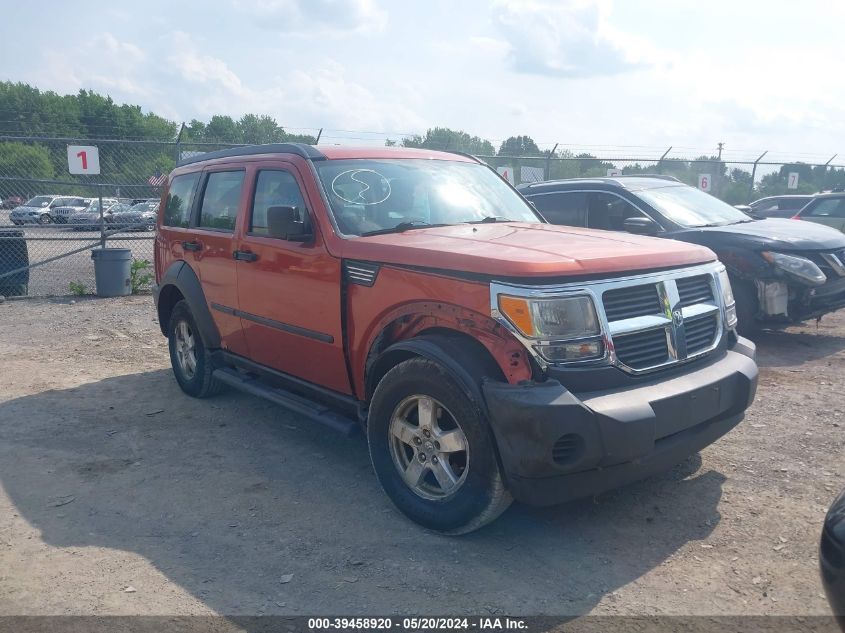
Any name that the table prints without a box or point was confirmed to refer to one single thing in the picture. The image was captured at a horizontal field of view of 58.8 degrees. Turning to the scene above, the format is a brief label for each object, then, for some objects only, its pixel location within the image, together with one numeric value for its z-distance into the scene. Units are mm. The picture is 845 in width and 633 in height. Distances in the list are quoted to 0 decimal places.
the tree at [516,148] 17703
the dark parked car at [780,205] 17469
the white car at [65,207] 15061
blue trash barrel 11625
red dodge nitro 3383
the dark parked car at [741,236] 7336
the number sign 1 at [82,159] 12141
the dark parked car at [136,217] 12650
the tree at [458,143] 15047
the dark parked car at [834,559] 2282
